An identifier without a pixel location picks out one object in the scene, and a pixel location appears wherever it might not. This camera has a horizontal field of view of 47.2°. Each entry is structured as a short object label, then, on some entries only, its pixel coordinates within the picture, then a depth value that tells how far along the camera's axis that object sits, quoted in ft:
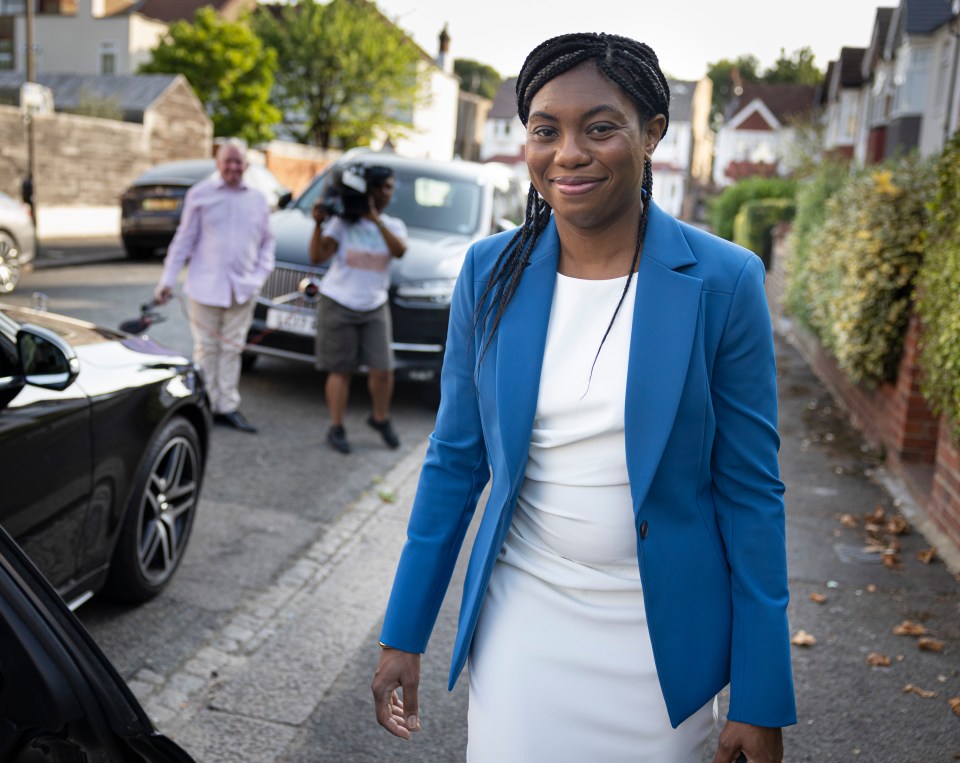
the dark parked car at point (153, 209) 61.77
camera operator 24.43
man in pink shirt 25.68
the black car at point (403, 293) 28.37
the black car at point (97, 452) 11.58
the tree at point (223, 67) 134.82
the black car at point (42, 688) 5.76
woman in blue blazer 6.17
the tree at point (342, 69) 150.61
